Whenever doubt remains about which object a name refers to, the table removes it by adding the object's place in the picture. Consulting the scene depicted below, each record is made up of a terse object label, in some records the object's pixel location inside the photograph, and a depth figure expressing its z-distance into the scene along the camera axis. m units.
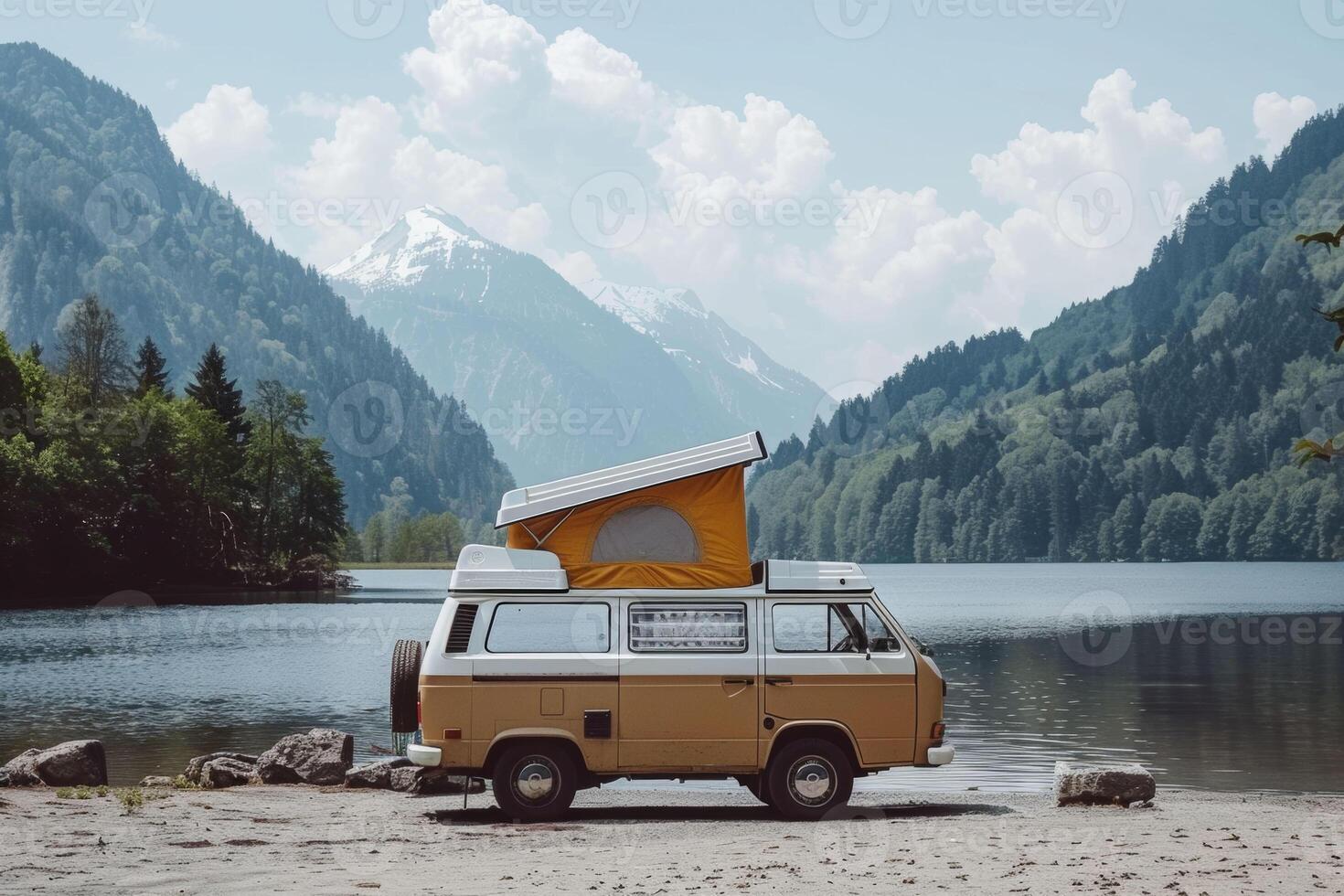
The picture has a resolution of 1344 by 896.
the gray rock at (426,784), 20.47
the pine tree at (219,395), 130.12
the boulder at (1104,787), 19.06
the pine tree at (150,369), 127.94
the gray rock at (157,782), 21.88
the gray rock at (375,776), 21.61
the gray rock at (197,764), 22.39
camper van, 16.66
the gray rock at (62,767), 21.25
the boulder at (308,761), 22.39
